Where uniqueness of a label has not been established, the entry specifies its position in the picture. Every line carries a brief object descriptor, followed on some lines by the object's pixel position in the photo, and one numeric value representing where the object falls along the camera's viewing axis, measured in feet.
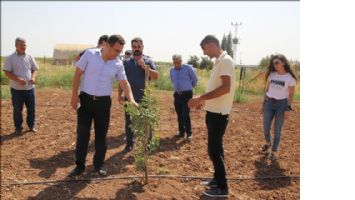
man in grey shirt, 22.34
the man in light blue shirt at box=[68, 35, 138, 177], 14.90
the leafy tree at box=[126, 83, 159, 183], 14.43
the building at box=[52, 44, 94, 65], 166.81
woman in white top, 19.08
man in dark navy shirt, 18.83
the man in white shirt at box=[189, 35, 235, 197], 13.14
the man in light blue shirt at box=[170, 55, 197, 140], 23.36
